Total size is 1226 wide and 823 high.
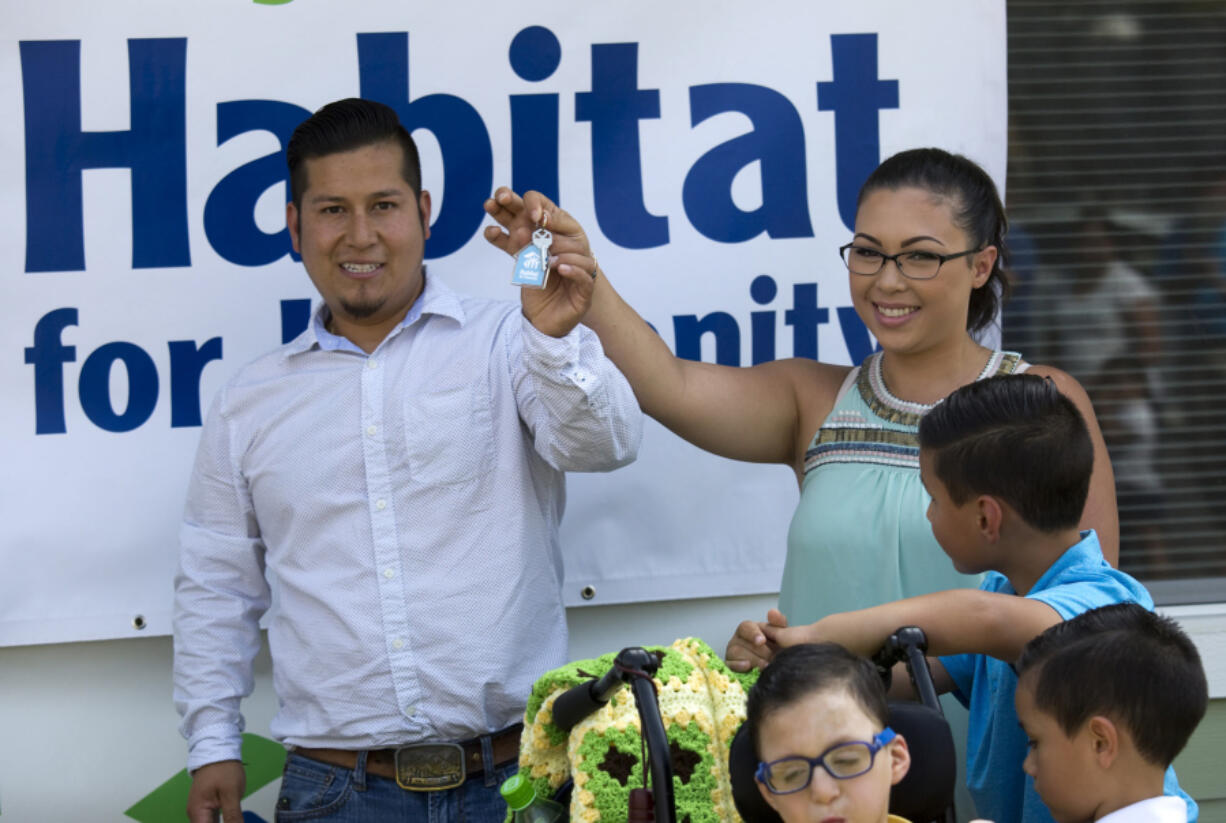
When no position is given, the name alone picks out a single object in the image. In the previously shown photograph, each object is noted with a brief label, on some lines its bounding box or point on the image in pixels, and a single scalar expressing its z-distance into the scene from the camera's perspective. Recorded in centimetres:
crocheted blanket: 473
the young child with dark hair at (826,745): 463
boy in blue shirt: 477
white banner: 549
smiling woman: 508
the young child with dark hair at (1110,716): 468
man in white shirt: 517
